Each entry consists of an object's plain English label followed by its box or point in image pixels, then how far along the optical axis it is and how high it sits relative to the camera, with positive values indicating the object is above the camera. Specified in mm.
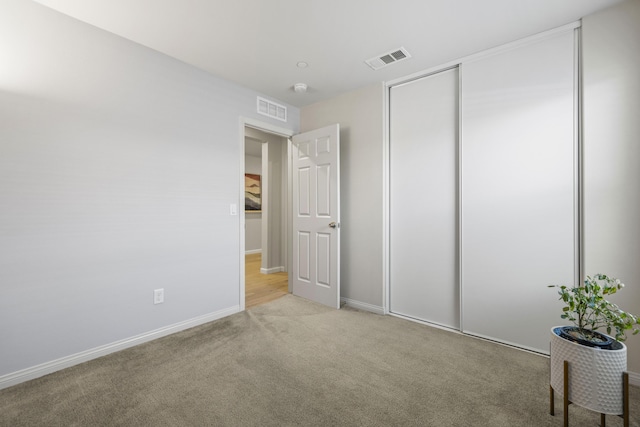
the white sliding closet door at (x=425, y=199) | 2725 +119
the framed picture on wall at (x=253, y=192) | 7098 +466
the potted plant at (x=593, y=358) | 1339 -699
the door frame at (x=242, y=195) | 3145 +175
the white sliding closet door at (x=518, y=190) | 2166 +175
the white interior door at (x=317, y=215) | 3285 -47
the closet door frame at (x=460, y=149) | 2105 +535
